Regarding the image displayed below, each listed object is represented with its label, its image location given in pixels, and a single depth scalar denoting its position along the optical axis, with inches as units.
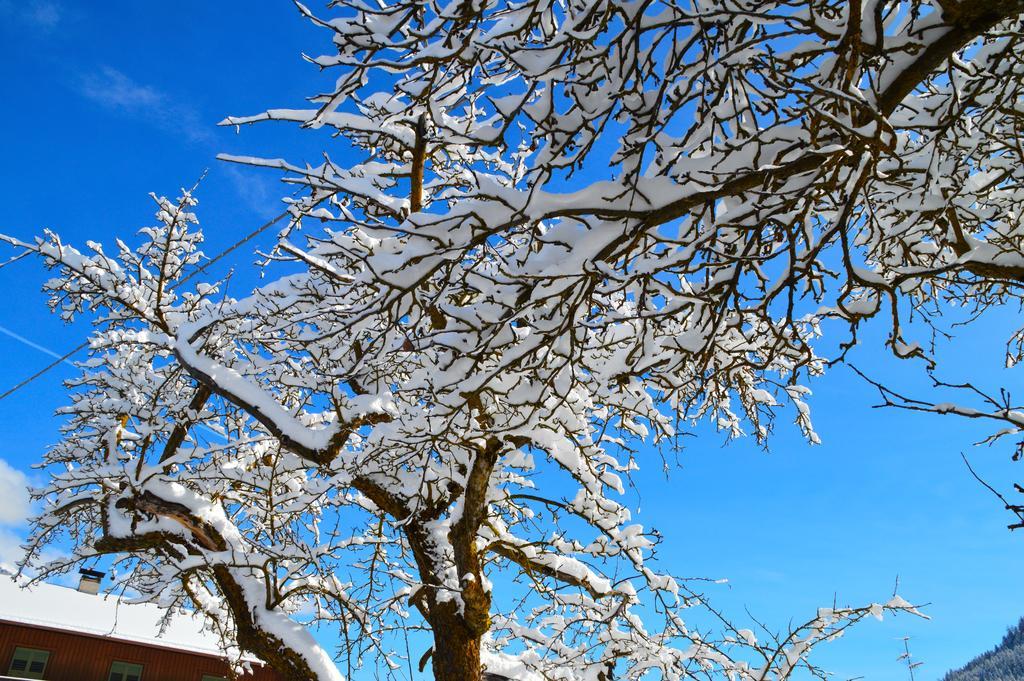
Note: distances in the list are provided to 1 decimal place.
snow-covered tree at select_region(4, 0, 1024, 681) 104.7
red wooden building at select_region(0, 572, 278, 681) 802.8
